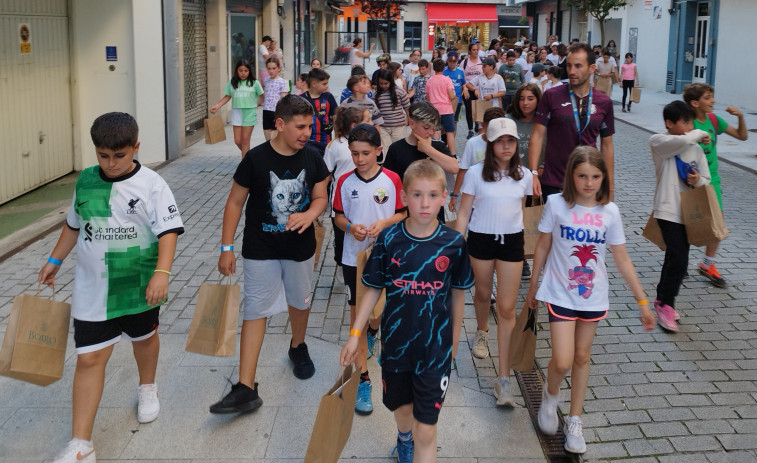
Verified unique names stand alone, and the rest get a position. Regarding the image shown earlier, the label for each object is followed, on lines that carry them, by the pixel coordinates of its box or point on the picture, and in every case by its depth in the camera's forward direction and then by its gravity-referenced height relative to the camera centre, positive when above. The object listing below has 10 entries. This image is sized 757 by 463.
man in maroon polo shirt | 6.09 -0.28
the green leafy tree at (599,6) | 29.95 +2.78
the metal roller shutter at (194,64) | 16.72 +0.31
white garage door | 9.81 -0.24
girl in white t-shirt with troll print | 4.27 -0.95
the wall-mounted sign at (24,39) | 10.09 +0.46
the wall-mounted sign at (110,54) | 12.50 +0.36
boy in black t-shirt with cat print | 4.64 -0.80
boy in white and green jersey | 4.09 -0.88
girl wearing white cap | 4.94 -0.80
